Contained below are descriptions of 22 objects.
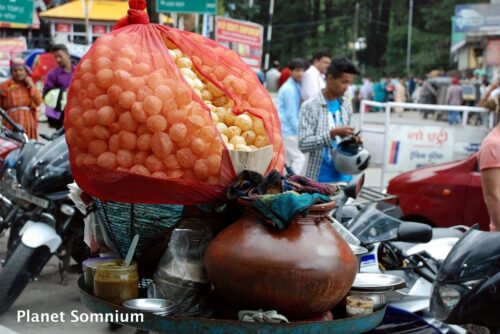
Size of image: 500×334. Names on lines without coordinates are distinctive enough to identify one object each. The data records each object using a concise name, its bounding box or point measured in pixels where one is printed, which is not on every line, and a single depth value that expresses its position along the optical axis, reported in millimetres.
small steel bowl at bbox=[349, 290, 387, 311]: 2398
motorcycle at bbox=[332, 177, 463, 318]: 4105
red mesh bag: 2328
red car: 6824
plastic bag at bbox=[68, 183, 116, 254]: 2635
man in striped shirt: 5961
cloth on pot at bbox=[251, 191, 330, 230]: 2160
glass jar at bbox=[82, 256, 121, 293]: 2445
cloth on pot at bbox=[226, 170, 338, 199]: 2297
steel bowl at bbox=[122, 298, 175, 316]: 2203
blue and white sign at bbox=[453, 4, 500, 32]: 43156
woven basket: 2393
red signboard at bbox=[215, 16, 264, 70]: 12648
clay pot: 2121
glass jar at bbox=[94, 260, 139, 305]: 2316
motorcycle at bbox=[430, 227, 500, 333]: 3146
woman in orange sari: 10086
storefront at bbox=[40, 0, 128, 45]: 29797
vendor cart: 2133
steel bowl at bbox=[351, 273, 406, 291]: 2426
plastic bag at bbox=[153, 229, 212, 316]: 2305
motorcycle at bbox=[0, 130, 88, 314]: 5188
